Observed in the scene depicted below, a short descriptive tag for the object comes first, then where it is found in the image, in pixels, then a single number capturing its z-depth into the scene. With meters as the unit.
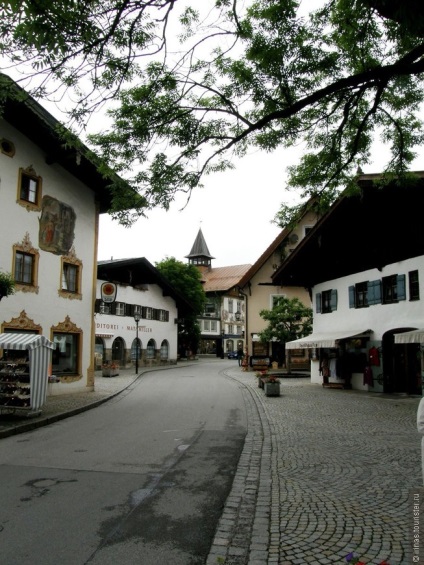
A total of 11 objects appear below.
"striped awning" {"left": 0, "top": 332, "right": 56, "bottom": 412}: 11.62
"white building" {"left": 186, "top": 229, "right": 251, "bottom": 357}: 72.00
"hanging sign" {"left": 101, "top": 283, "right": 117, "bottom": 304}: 22.16
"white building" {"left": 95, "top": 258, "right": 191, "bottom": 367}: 34.97
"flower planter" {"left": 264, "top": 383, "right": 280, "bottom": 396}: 18.12
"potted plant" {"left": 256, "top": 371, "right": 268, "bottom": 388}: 20.99
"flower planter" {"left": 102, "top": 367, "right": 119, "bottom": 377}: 28.27
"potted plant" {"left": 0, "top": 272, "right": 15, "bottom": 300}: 12.29
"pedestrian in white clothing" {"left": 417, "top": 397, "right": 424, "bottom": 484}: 3.79
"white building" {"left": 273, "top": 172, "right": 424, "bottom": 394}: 17.95
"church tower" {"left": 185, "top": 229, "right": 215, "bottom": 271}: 81.81
